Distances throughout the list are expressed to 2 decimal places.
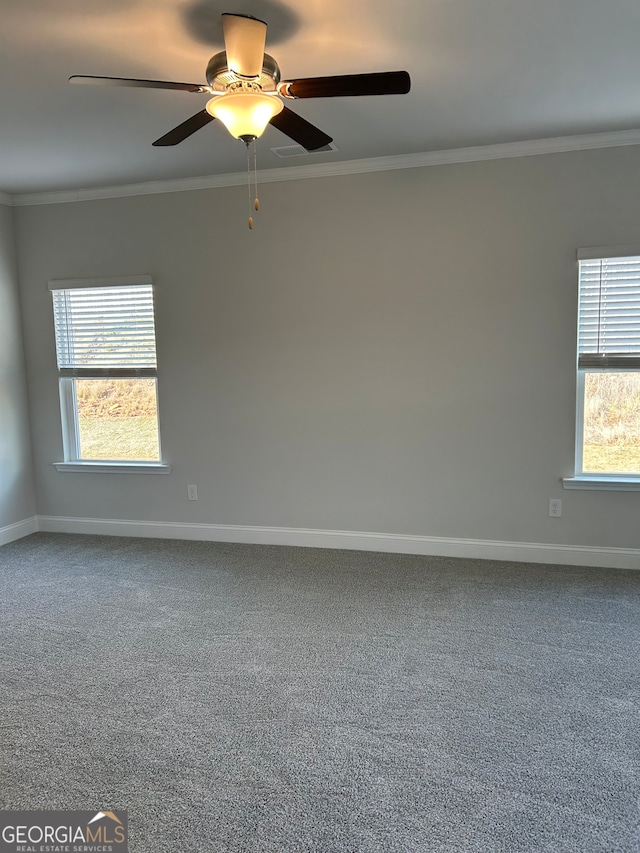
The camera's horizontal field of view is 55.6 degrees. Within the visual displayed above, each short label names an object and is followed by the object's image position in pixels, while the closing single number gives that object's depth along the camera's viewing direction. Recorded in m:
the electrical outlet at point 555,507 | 4.00
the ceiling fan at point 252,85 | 1.99
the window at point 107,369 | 4.75
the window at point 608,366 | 3.78
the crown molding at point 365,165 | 3.71
